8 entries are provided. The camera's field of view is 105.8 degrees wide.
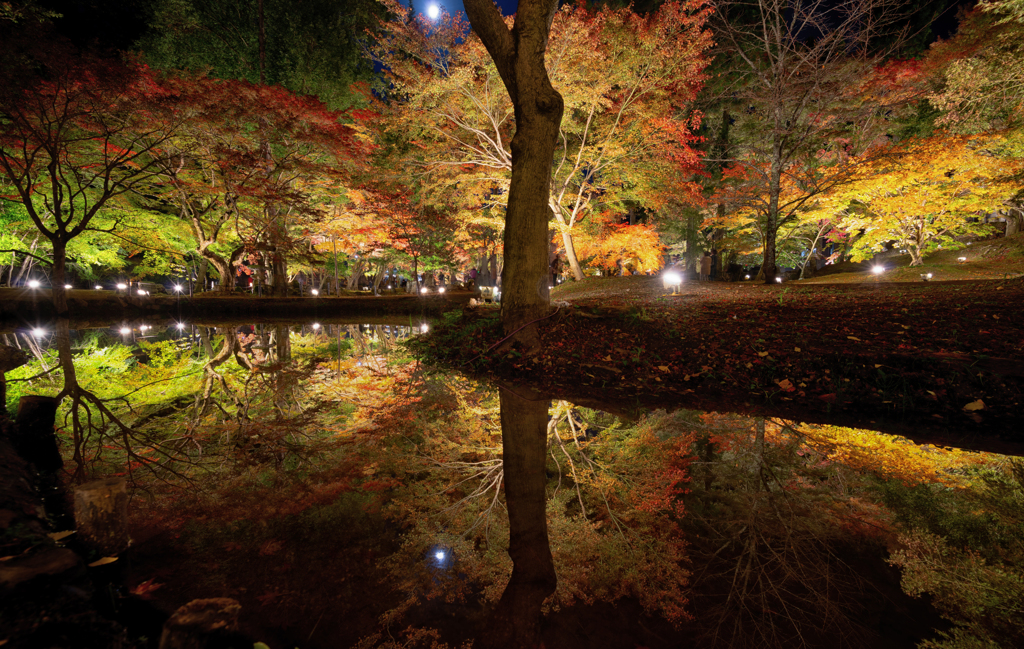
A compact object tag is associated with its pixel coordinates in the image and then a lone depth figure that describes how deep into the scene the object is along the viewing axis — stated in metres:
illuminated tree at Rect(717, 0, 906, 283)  10.00
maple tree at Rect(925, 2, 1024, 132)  7.50
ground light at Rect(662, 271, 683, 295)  9.65
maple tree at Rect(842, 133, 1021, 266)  11.81
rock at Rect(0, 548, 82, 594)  1.21
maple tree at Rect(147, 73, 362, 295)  10.92
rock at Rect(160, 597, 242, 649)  1.20
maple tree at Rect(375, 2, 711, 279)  10.09
